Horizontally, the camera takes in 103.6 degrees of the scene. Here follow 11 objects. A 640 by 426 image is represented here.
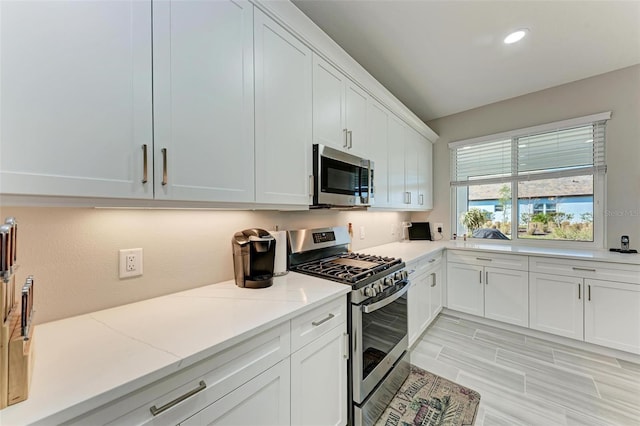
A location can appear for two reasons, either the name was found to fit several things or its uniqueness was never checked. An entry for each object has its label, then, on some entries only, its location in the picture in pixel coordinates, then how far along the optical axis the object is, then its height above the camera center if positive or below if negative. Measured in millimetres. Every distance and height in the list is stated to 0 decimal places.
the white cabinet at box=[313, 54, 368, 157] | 1733 +788
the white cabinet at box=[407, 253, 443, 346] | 2340 -852
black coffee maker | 1373 -250
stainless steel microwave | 1695 +256
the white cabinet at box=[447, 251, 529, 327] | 2707 -843
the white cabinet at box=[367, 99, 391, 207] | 2369 +635
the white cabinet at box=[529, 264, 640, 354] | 2203 -906
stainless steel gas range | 1456 -634
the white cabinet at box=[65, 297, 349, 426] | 705 -613
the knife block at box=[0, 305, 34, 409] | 561 -349
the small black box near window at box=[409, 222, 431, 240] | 3658 -269
